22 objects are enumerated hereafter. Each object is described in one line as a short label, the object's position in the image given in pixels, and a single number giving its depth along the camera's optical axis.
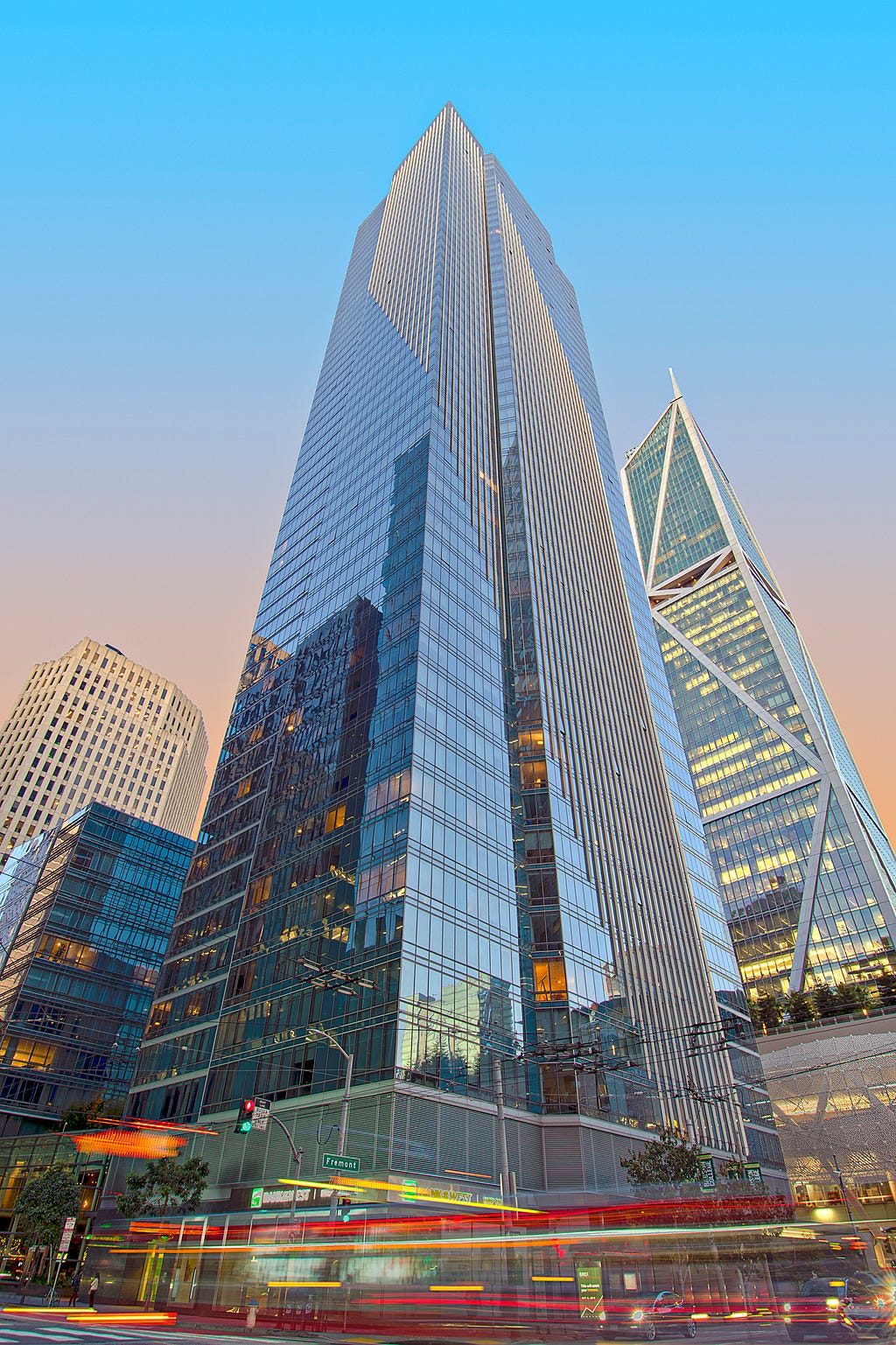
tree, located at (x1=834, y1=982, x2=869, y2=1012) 91.00
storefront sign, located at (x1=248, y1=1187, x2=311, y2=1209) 38.69
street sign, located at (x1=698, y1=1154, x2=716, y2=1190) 44.87
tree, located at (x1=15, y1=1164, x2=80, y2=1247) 47.09
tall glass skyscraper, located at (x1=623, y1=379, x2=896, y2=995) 128.38
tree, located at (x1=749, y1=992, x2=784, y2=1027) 105.62
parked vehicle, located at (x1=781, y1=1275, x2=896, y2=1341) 22.45
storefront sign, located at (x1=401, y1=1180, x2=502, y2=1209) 36.84
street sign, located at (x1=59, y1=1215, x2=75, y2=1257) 35.35
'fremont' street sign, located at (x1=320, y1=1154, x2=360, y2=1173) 28.05
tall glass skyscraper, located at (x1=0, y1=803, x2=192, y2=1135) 80.50
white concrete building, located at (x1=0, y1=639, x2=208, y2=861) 152.38
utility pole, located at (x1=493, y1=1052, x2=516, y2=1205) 33.57
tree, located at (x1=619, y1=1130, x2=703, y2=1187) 43.42
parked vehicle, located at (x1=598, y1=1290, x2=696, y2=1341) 24.98
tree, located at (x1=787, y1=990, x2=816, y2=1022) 100.81
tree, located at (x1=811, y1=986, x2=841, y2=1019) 97.76
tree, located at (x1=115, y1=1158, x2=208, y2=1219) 43.84
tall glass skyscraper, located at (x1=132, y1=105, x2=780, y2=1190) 45.16
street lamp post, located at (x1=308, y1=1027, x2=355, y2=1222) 28.56
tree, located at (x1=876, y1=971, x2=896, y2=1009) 99.94
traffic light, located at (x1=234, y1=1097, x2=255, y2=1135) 25.13
